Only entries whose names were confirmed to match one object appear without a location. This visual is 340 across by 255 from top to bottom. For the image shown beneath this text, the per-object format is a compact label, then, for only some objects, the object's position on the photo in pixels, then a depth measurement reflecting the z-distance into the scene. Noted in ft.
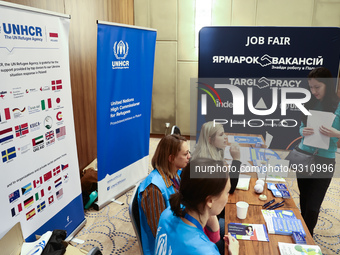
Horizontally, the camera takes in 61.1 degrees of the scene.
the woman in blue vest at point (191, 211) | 4.15
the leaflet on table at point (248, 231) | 5.42
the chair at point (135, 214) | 5.87
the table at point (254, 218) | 5.12
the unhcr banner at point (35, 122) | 6.43
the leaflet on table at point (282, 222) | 5.58
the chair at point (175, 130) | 10.14
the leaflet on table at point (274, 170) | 7.82
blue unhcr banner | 9.82
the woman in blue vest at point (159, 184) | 6.09
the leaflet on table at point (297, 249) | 4.97
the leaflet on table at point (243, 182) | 7.34
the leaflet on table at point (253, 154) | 8.41
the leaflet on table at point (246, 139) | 9.46
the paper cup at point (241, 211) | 5.95
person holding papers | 7.29
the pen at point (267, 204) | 6.51
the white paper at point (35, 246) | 6.67
